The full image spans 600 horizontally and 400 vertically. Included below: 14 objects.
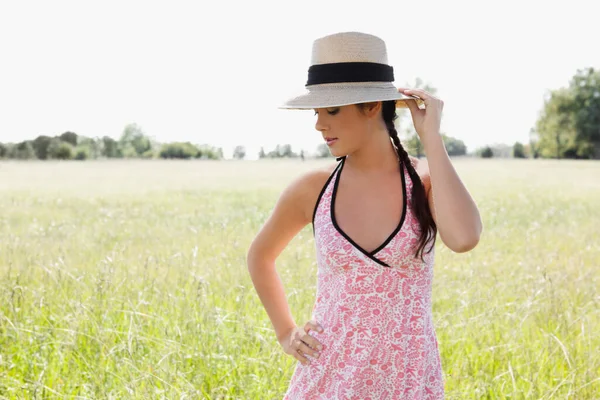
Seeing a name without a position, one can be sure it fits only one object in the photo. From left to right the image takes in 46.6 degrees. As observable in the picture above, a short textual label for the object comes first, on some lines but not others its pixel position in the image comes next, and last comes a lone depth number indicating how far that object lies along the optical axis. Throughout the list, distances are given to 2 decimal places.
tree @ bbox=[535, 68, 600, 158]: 85.69
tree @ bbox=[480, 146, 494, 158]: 104.29
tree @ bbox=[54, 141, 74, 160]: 81.12
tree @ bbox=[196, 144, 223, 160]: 84.82
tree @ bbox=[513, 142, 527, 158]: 111.36
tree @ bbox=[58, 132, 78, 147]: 85.62
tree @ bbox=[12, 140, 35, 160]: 72.69
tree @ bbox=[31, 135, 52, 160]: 75.69
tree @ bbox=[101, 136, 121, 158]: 90.81
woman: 2.27
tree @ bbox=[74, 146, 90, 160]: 87.66
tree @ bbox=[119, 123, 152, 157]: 98.94
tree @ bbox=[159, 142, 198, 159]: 87.44
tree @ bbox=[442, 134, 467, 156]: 81.66
